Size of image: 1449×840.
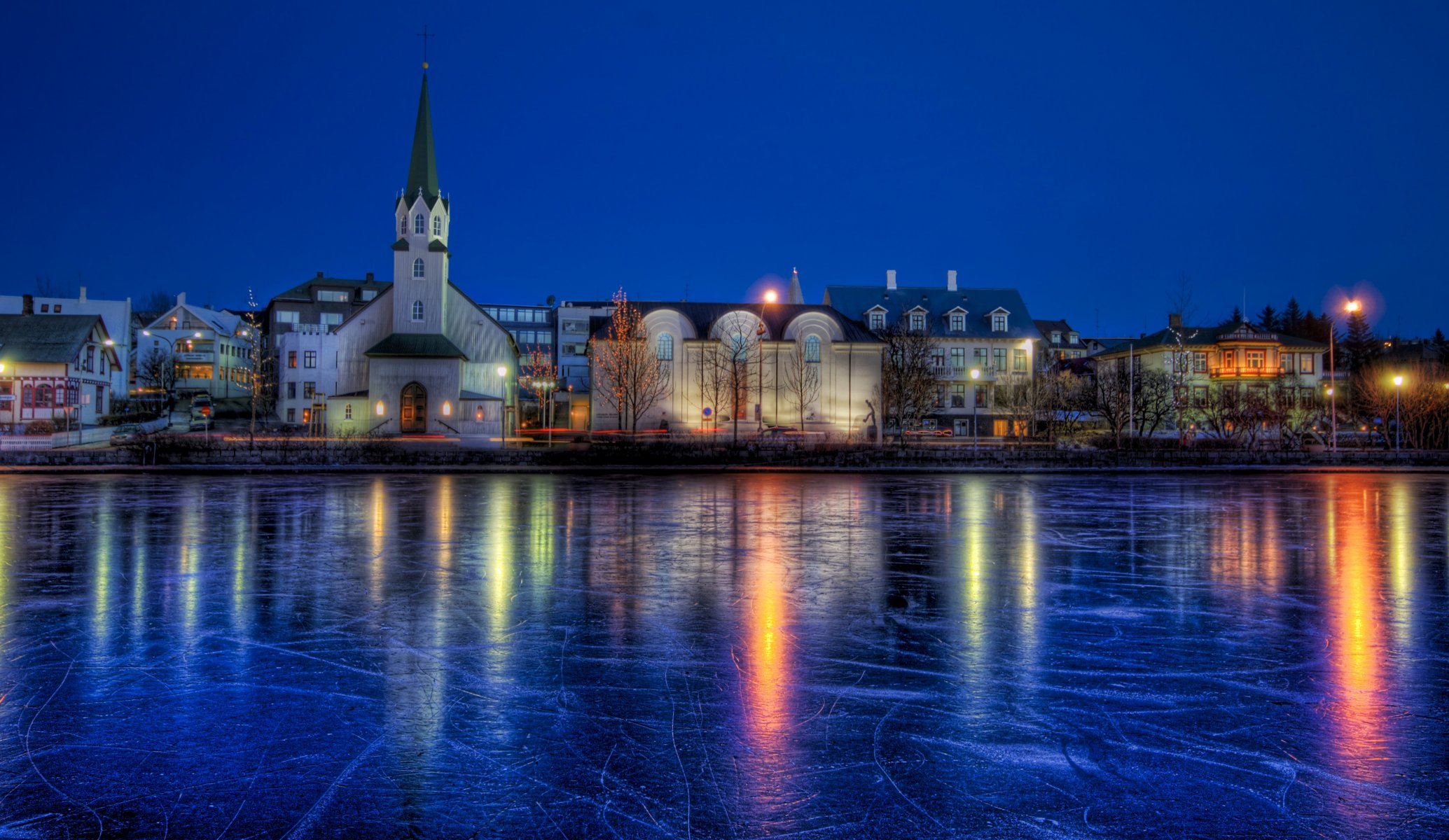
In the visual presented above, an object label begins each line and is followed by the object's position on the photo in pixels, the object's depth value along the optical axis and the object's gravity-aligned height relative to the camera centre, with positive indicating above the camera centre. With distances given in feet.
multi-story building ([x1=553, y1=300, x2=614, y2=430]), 298.35 +37.06
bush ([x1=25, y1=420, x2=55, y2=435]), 156.46 +3.60
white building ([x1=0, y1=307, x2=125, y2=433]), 181.27 +16.53
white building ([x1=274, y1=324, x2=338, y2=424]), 233.14 +20.11
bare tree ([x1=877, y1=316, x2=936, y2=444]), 179.93 +14.34
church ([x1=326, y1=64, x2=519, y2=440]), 173.17 +20.05
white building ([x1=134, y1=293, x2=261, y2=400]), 263.29 +29.46
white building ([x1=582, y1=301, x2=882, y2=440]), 179.52 +15.21
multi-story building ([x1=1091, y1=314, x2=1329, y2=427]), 206.49 +20.60
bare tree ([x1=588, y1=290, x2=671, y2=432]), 172.55 +15.32
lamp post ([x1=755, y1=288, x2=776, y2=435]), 172.86 +6.75
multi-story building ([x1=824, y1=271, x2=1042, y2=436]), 216.74 +26.36
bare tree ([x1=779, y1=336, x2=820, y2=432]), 181.16 +13.75
